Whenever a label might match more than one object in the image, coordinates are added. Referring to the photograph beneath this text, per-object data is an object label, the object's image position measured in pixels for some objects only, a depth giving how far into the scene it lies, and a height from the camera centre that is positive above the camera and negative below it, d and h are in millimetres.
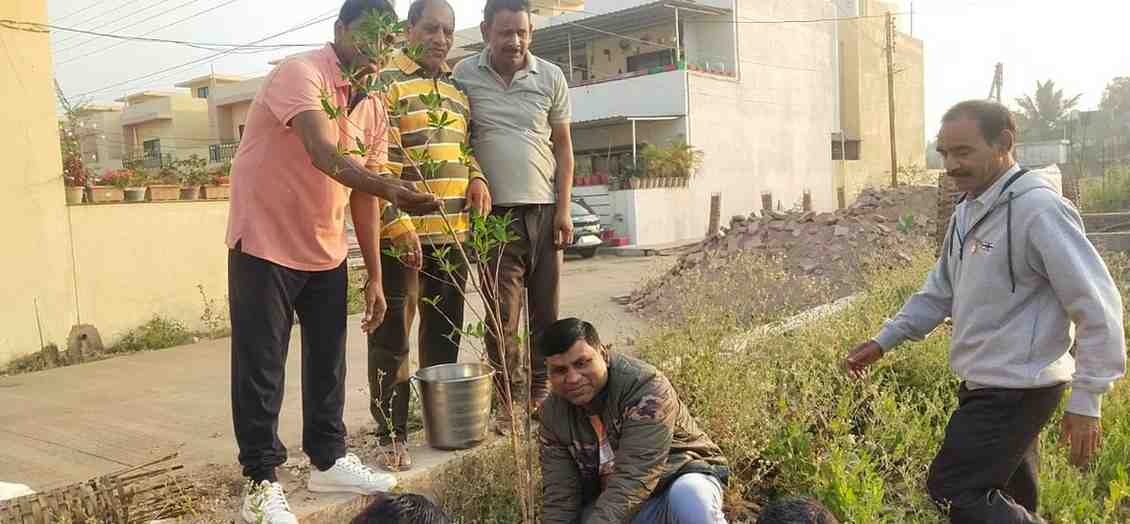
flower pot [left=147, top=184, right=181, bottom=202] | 7859 +192
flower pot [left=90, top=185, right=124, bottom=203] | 7402 +194
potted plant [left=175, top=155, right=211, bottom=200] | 8219 +358
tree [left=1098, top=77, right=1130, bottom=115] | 52575 +4490
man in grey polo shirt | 3738 +167
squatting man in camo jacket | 2799 -883
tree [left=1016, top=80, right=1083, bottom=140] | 54125 +3816
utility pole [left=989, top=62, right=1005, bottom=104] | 36862 +4068
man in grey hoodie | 2398 -457
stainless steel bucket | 3461 -845
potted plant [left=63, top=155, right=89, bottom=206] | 7234 +340
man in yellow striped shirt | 3471 -48
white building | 22594 +2514
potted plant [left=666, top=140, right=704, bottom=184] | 22391 +740
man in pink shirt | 2832 -152
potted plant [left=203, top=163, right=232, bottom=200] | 8391 +229
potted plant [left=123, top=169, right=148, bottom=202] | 7703 +247
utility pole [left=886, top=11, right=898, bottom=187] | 26234 +2272
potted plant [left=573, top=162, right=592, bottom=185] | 22005 +501
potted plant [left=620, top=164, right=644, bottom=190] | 21300 +359
